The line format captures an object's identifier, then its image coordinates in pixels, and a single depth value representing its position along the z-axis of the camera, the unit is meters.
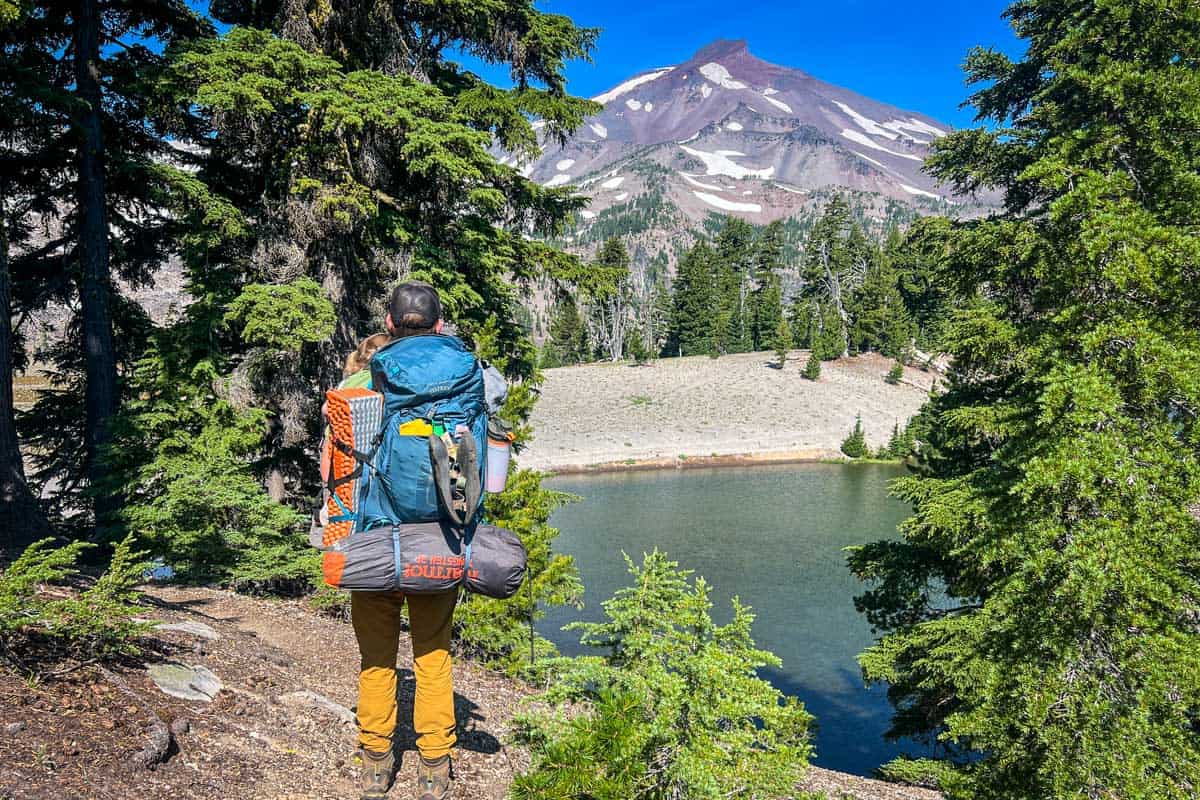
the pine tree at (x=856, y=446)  48.59
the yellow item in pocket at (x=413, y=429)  2.88
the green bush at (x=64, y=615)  3.16
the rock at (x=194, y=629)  4.64
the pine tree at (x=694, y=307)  73.00
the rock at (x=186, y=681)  3.66
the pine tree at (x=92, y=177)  9.43
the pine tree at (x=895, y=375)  60.25
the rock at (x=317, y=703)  4.17
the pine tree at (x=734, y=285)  77.56
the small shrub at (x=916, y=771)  8.78
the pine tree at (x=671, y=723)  2.24
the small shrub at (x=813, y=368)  59.19
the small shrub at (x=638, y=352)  68.06
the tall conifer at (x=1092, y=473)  5.70
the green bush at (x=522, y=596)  9.05
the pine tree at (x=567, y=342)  76.50
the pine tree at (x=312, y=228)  7.93
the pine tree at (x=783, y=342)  63.22
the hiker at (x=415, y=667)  3.17
